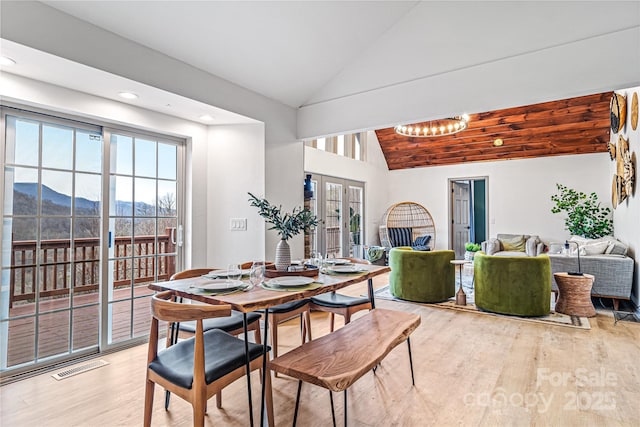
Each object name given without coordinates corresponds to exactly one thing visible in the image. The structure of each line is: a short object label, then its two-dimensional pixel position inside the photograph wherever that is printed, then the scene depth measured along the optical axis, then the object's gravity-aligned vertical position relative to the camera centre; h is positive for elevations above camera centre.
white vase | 2.26 -0.23
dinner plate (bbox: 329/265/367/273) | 2.28 -0.32
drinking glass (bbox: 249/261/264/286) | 2.01 -0.30
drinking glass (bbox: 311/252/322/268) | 2.42 -0.28
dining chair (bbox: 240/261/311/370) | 2.51 -0.67
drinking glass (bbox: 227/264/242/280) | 1.97 -0.29
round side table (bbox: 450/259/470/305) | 4.46 -0.98
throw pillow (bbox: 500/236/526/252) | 7.11 -0.48
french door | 6.79 +0.14
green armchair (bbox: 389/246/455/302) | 4.55 -0.72
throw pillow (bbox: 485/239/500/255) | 7.03 -0.52
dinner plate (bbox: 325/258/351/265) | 2.50 -0.30
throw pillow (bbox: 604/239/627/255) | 4.54 -0.38
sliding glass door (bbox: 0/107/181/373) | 2.53 -0.09
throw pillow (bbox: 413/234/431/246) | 8.21 -0.47
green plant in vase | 2.25 -0.03
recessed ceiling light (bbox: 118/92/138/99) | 2.76 +1.04
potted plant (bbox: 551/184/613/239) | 6.17 +0.15
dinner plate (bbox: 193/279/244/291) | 1.84 -0.35
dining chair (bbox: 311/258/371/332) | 2.63 -0.65
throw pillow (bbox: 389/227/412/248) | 8.31 -0.36
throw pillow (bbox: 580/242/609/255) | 4.62 -0.38
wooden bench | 1.57 -0.69
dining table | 1.62 -0.37
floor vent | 2.52 -1.12
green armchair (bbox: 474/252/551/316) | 3.84 -0.72
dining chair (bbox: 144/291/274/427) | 1.52 -0.68
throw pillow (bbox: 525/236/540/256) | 6.83 -0.50
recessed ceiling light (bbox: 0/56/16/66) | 2.14 +1.03
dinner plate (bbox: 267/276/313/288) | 1.90 -0.34
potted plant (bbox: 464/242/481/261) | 7.24 -0.61
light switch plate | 3.52 -0.02
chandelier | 5.80 +1.66
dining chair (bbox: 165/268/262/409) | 2.11 -0.66
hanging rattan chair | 8.37 -0.01
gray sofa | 4.21 -0.60
